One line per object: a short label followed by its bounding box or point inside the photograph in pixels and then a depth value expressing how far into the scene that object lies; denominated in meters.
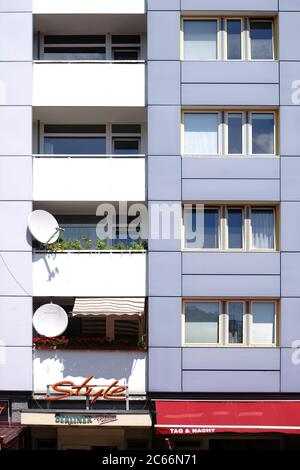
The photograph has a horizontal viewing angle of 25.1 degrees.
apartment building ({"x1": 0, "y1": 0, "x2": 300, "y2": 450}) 18.33
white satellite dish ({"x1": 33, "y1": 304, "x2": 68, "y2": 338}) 18.06
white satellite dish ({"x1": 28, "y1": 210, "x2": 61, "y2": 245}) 18.27
